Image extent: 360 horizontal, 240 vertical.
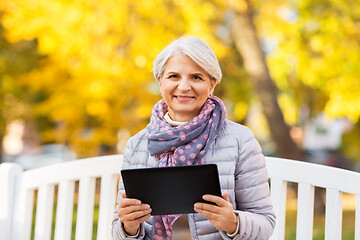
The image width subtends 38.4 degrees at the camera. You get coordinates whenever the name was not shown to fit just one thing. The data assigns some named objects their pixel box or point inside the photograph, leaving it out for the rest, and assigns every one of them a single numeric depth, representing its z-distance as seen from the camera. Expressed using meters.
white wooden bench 2.46
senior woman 2.15
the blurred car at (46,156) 21.39
